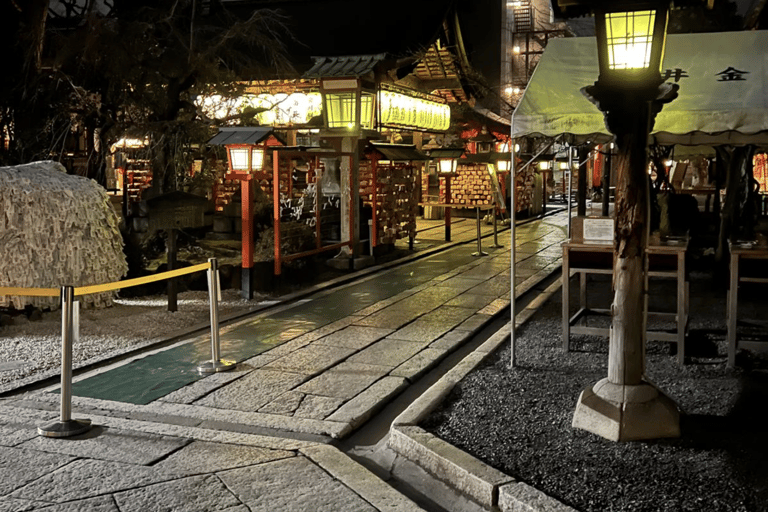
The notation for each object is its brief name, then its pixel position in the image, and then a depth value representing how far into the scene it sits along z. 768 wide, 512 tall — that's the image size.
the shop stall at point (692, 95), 6.49
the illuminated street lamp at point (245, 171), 12.06
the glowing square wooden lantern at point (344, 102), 14.80
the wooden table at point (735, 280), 7.06
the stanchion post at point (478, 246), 18.41
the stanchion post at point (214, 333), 7.72
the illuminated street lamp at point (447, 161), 21.42
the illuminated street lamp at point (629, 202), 5.44
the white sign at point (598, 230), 7.91
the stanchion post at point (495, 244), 20.47
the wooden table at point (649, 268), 7.45
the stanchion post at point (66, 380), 5.86
